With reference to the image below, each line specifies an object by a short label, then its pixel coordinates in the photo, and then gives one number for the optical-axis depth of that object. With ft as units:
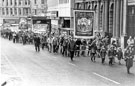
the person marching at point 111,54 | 74.43
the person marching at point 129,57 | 62.34
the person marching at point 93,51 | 81.20
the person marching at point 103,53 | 76.95
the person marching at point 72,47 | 82.89
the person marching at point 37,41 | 111.57
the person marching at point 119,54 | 76.38
